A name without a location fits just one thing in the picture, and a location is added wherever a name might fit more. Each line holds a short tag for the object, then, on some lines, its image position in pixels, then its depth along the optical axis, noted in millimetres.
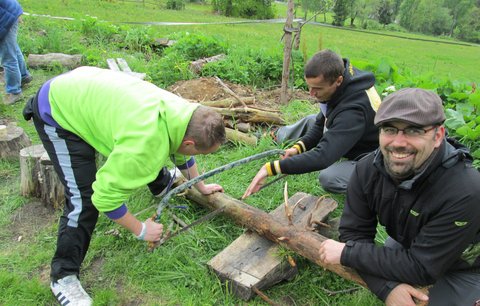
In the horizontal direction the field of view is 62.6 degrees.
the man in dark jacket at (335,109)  3090
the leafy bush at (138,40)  9422
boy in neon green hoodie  2162
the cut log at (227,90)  5286
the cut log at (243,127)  4962
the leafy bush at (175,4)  29484
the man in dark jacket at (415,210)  1905
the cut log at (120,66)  6746
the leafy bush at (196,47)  7730
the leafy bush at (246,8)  31516
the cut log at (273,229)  2589
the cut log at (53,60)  7461
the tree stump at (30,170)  3600
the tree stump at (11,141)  4242
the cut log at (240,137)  4718
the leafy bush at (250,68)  6555
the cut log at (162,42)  9440
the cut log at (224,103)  5328
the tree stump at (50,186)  3518
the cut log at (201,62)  6844
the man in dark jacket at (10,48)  5664
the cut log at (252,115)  5043
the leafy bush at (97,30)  10055
